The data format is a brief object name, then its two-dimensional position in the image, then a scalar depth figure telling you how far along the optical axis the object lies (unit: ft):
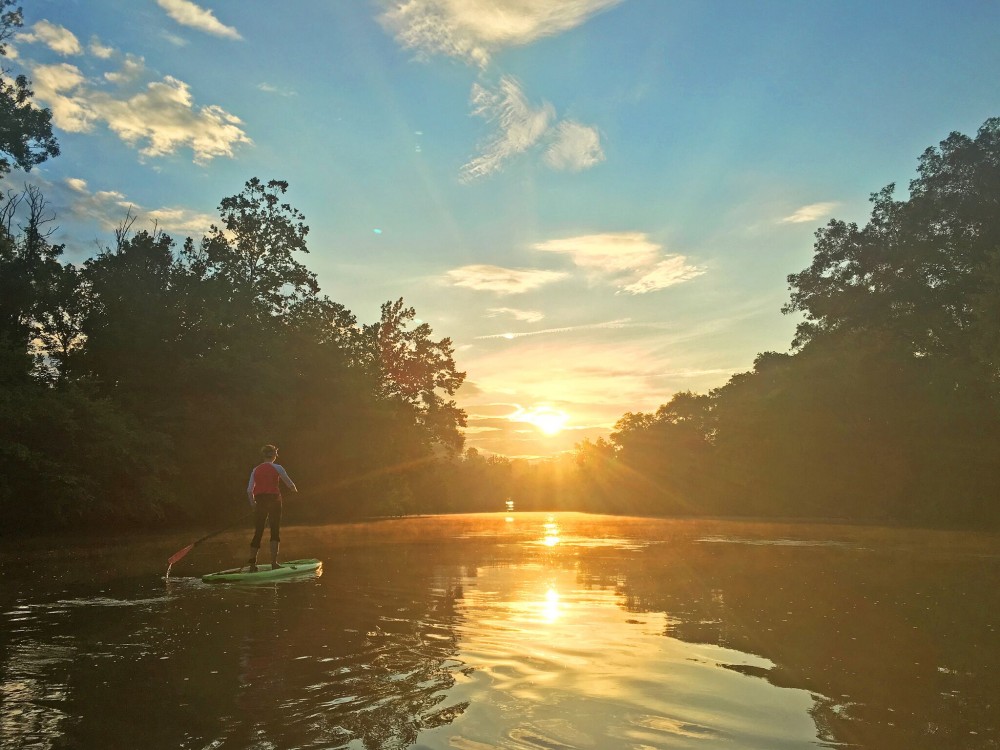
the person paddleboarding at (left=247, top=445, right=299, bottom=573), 50.26
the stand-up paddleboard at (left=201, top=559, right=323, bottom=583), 45.27
